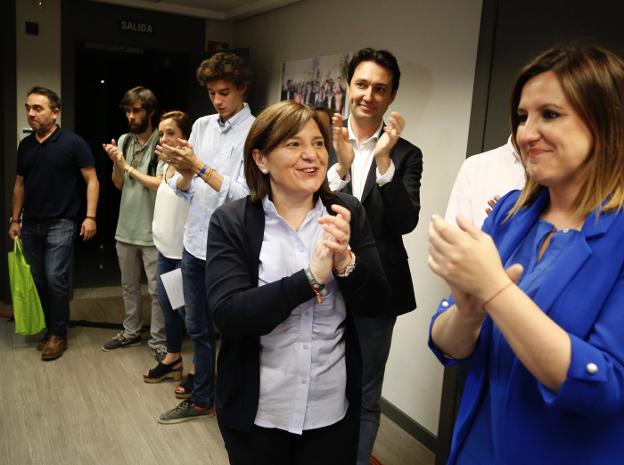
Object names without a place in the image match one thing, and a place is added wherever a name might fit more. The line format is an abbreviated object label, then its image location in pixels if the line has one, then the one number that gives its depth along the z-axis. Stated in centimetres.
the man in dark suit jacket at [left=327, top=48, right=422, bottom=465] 198
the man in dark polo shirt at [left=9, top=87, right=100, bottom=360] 365
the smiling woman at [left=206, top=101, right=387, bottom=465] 142
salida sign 476
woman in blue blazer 86
